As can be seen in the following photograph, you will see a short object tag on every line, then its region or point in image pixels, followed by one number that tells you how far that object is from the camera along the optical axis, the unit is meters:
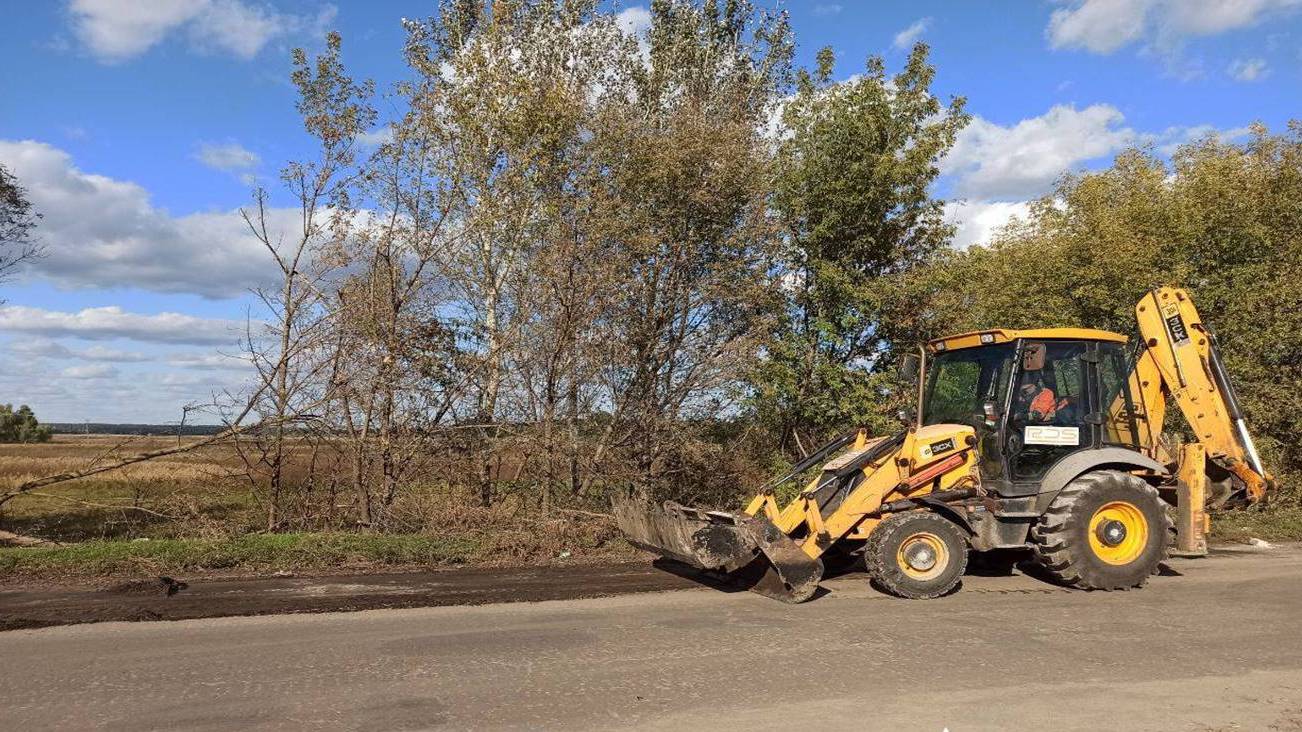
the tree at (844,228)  15.06
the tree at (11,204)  14.26
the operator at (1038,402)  9.30
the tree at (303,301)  12.11
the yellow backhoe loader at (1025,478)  8.72
